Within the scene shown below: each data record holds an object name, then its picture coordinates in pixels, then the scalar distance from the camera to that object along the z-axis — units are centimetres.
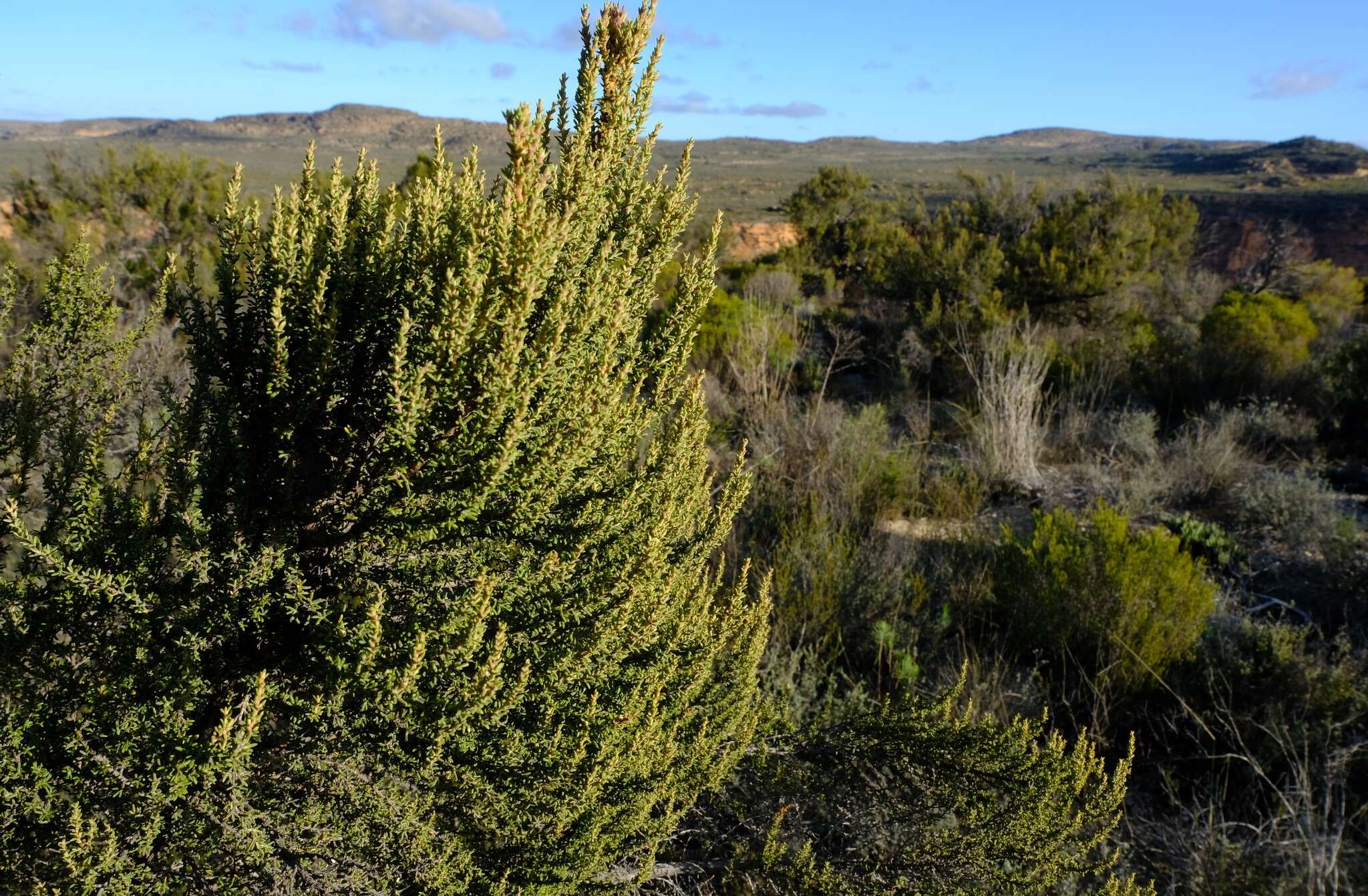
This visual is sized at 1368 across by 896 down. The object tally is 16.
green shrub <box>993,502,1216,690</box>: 431
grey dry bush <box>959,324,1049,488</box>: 737
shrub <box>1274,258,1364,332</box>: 1223
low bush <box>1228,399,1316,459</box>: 812
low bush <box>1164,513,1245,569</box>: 580
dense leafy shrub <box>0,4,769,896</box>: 167
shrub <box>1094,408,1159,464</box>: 778
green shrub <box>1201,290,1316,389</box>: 954
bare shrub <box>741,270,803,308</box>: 1306
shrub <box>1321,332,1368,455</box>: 837
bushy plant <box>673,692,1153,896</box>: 253
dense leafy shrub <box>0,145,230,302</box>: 1057
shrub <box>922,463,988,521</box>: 679
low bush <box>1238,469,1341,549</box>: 593
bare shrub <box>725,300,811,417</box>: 764
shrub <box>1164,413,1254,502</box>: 716
